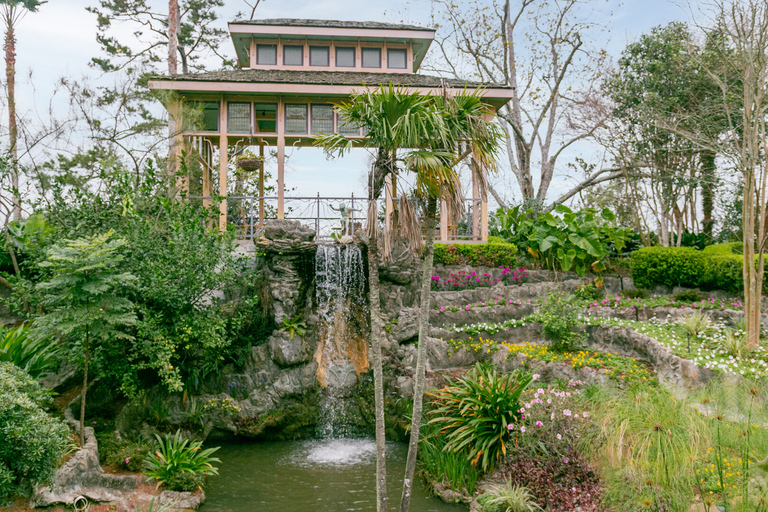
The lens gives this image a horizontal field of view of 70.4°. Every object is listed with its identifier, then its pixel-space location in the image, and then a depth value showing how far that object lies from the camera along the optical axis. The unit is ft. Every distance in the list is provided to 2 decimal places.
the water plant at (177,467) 26.20
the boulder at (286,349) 37.37
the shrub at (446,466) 26.81
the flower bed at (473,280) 47.42
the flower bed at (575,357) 32.45
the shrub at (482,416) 26.86
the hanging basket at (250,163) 45.32
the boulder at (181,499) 24.85
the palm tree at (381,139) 21.68
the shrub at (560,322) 37.19
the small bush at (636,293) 47.53
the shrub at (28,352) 28.27
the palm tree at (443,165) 22.25
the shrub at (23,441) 19.94
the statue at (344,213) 48.62
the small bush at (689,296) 44.80
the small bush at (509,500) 23.32
